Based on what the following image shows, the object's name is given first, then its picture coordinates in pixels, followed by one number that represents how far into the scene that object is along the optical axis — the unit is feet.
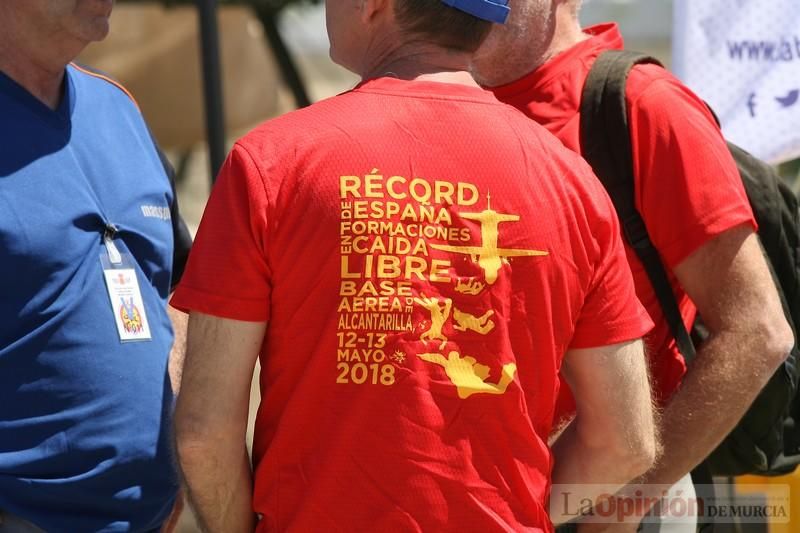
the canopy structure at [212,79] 29.04
